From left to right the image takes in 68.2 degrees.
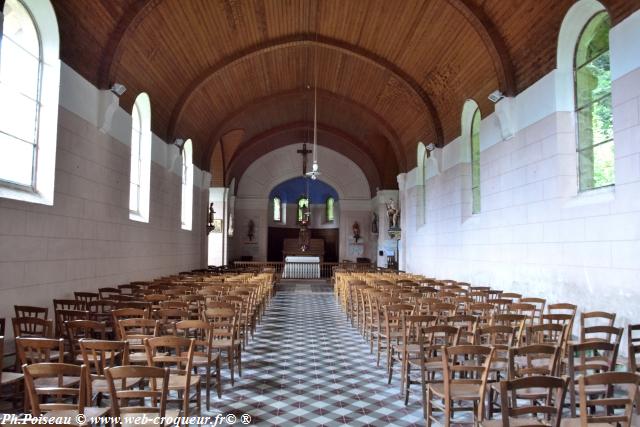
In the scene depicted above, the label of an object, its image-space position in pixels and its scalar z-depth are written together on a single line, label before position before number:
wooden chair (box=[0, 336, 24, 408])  3.89
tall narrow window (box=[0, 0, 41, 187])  7.02
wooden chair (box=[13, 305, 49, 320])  5.62
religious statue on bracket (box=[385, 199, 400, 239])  22.23
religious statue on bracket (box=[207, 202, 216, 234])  19.08
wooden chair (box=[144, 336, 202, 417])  3.57
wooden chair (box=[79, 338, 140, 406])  3.51
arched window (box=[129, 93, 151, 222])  12.08
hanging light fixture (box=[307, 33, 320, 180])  15.47
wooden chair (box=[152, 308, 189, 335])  5.16
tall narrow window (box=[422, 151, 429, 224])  17.20
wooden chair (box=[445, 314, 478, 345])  4.85
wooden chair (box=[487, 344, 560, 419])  3.54
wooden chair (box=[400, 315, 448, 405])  4.51
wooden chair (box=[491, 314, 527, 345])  4.91
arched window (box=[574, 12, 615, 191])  7.45
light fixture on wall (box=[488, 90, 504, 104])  10.11
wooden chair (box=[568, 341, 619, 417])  3.70
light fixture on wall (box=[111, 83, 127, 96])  9.51
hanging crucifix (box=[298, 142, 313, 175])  24.42
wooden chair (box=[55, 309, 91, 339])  5.52
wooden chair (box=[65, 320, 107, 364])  4.32
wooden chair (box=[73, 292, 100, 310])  7.71
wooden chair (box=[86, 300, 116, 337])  5.86
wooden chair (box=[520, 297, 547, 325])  7.04
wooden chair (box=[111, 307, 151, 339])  4.99
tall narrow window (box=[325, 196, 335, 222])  31.81
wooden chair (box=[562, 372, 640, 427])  2.62
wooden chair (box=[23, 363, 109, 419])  2.75
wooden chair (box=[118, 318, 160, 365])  4.36
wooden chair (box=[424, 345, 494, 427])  3.51
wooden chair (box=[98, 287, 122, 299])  8.58
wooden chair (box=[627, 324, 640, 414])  3.90
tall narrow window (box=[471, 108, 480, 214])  12.72
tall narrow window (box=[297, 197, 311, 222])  30.13
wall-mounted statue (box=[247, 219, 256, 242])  28.19
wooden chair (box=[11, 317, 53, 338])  4.59
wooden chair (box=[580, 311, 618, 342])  4.59
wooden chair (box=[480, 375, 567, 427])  2.63
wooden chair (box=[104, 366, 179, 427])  2.83
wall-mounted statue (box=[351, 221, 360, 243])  28.52
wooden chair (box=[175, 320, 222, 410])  4.54
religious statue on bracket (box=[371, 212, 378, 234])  26.81
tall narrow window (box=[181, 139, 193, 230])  16.70
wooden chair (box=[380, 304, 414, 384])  5.87
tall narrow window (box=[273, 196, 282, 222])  31.66
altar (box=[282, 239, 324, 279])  21.98
